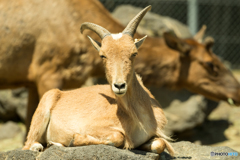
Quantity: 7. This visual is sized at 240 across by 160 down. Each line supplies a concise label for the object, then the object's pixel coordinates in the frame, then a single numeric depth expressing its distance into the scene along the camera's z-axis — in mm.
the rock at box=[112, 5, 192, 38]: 19125
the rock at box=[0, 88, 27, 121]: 18672
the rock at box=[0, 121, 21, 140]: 17500
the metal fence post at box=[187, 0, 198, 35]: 21828
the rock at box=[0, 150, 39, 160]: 7887
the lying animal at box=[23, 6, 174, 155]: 7738
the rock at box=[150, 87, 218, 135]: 17344
